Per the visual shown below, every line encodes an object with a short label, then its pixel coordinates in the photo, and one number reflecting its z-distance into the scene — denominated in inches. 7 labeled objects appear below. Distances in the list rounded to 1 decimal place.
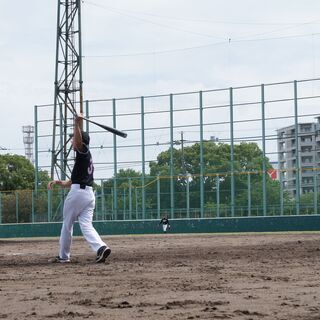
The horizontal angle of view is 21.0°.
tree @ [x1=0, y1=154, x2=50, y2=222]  3993.6
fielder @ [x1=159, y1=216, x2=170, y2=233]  1829.5
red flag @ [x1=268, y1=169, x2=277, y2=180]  1888.5
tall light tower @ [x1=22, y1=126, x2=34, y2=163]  5999.0
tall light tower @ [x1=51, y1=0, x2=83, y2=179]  2118.6
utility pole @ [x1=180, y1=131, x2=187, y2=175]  2046.0
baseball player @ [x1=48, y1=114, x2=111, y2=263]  499.2
